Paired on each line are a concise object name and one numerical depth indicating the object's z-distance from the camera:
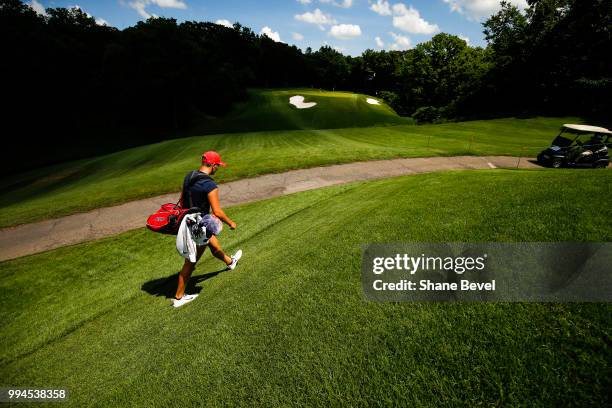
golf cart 16.11
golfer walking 5.53
